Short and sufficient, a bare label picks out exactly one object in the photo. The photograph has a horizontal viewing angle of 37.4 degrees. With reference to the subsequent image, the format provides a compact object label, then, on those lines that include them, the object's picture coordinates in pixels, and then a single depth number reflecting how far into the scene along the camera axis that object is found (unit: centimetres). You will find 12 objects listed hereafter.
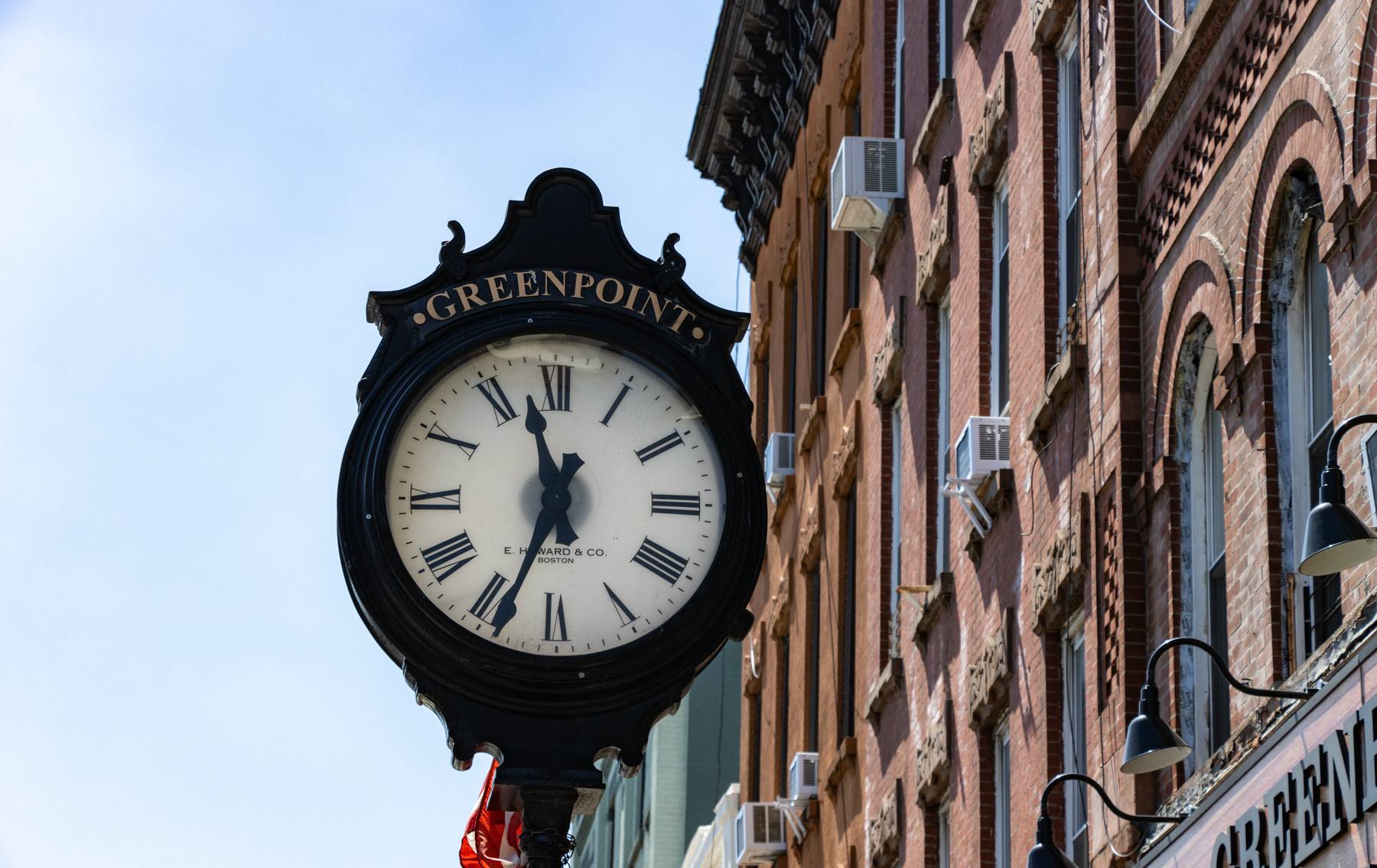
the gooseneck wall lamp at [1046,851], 1005
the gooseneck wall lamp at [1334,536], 707
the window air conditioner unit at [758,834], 2392
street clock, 456
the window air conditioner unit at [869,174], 2008
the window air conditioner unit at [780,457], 2591
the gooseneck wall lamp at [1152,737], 877
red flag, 1307
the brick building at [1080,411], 978
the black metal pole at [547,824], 420
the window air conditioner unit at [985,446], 1515
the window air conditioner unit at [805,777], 2242
